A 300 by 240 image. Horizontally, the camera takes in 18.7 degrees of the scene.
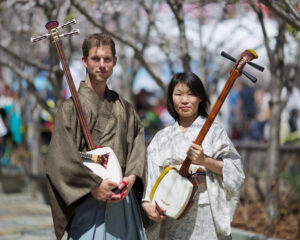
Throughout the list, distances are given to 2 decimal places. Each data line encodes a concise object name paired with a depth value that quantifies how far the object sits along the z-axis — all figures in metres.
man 5.46
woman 5.93
